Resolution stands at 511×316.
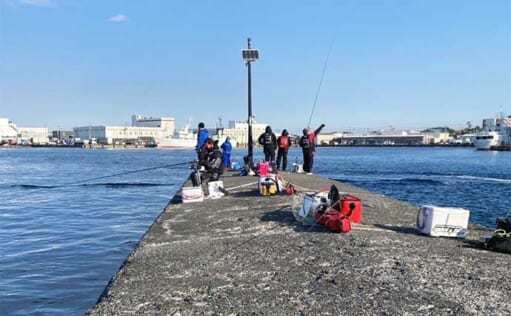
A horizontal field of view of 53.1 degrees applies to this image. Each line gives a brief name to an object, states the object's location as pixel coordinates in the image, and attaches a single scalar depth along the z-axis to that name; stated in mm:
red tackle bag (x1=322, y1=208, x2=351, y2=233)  8031
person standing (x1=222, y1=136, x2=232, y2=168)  21078
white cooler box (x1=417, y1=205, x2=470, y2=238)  7921
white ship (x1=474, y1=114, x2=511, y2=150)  124500
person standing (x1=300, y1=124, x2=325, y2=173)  19766
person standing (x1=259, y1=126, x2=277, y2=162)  20547
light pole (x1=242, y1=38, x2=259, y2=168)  23141
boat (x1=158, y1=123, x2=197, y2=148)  170125
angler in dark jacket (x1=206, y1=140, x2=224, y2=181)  13453
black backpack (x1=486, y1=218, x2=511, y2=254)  7059
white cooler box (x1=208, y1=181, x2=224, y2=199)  13227
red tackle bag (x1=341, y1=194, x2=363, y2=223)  8688
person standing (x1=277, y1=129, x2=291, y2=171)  21062
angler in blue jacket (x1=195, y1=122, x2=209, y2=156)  16672
